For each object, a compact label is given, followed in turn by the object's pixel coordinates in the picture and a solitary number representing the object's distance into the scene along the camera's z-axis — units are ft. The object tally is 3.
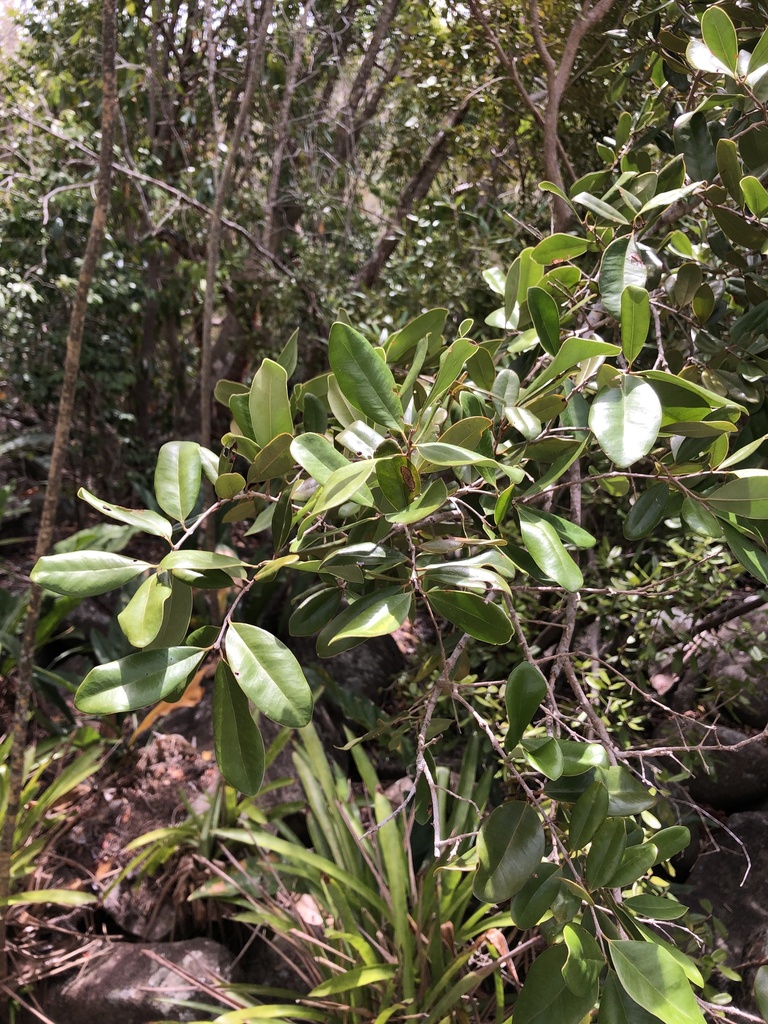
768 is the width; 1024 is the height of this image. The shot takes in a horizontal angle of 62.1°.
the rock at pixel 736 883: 4.29
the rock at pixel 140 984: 4.32
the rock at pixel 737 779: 5.29
